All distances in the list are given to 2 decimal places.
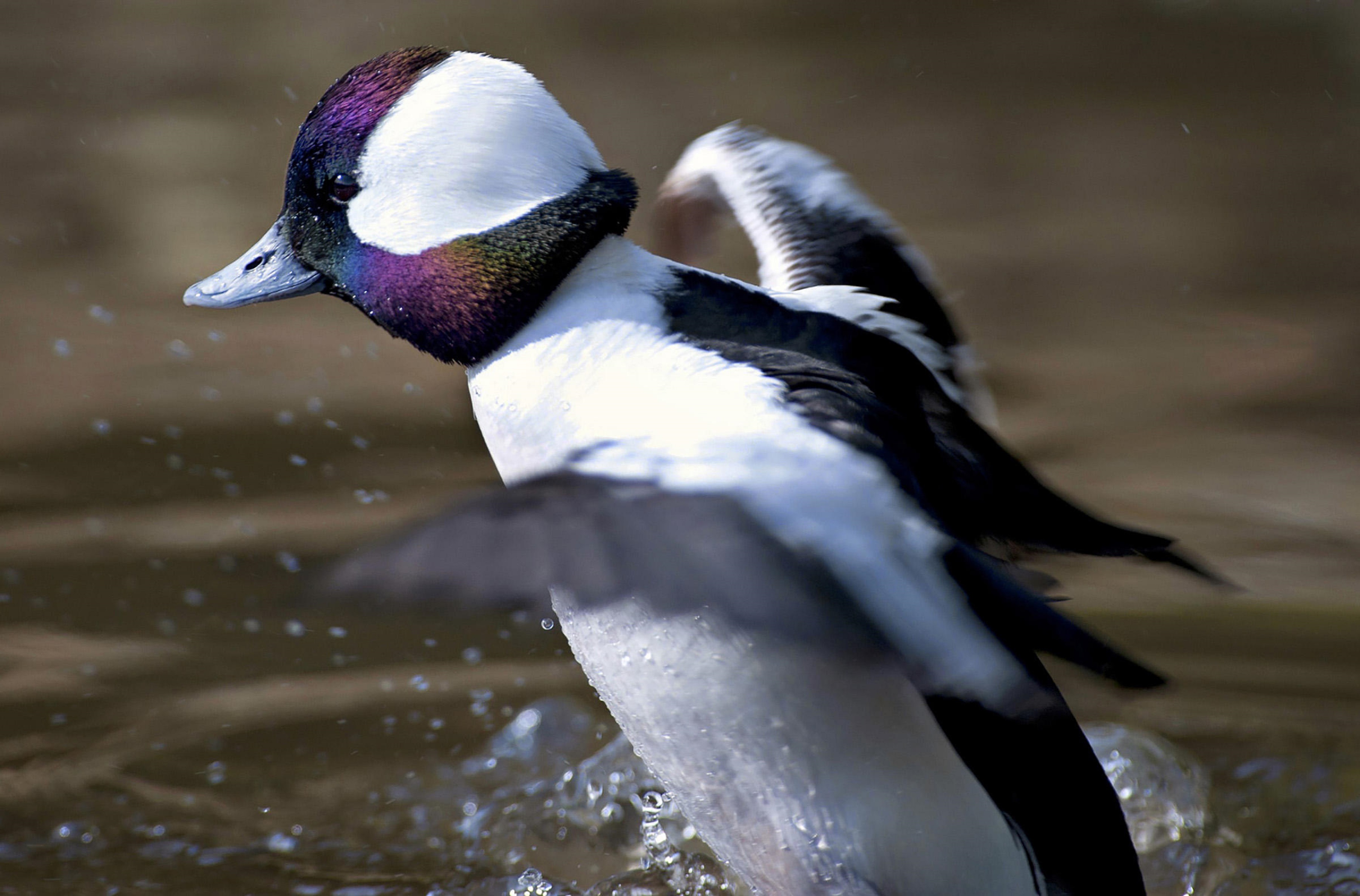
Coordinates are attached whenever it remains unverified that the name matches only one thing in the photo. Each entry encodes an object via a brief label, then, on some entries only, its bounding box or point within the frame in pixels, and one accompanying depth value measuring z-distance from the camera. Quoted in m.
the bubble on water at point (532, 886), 4.73
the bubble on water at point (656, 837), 4.75
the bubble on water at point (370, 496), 4.89
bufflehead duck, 4.58
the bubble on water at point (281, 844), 4.74
